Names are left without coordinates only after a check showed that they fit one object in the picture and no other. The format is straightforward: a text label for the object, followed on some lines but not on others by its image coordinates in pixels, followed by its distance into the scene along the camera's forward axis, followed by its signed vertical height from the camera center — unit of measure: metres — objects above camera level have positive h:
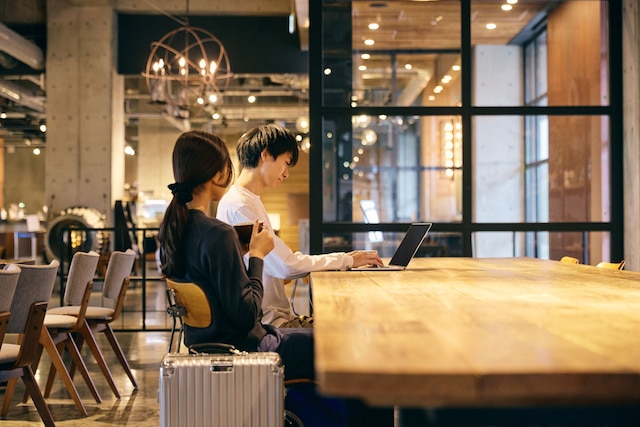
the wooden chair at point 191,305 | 2.37 -0.26
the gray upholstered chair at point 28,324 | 3.38 -0.46
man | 3.11 +0.05
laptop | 3.31 -0.12
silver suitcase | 2.06 -0.46
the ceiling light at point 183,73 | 9.82 +1.99
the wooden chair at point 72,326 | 4.32 -0.60
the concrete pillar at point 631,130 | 5.72 +0.68
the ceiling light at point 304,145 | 17.78 +1.82
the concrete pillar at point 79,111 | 12.32 +1.79
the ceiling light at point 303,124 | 15.17 +1.98
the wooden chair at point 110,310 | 5.02 -0.58
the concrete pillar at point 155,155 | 22.42 +1.96
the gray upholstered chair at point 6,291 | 3.17 -0.28
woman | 2.37 -0.11
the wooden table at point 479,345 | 1.02 -0.20
